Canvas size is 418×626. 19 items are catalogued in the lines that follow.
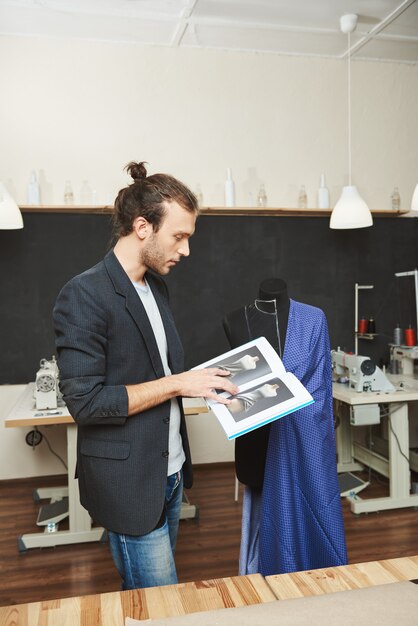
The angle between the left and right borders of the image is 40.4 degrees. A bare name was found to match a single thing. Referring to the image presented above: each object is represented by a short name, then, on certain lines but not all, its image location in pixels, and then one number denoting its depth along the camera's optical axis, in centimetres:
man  142
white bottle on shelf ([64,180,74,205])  430
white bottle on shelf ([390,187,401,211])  482
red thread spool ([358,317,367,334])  466
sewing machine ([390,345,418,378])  429
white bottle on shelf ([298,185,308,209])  466
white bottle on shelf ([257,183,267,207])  458
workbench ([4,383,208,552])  318
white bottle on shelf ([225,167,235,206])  447
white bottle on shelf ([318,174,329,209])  461
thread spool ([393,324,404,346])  454
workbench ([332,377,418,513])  358
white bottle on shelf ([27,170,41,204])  418
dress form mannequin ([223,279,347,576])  189
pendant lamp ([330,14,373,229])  394
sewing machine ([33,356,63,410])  328
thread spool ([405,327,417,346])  444
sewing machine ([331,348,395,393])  367
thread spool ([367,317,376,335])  463
